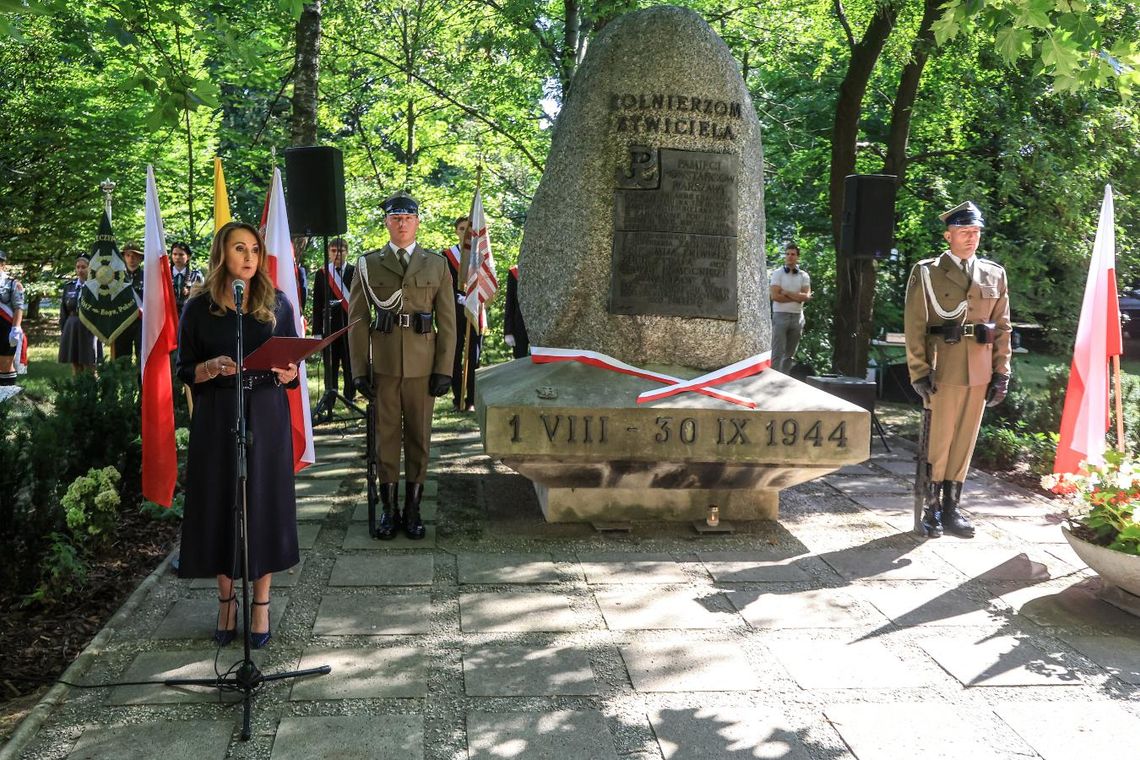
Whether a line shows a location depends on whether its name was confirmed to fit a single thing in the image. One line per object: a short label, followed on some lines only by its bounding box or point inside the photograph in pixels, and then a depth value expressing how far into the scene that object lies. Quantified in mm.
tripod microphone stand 3773
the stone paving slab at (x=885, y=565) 5602
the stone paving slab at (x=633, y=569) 5441
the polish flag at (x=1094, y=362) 6043
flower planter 4902
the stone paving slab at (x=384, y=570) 5352
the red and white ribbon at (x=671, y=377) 6340
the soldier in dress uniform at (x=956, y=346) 6371
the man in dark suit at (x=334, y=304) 11219
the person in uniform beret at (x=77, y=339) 13539
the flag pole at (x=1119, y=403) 5562
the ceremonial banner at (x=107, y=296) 9258
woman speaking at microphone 4301
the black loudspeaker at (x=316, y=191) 9125
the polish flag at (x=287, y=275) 5969
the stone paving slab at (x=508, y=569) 5398
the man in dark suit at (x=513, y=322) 11664
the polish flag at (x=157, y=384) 5215
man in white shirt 12648
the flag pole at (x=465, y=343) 10891
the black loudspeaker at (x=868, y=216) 10234
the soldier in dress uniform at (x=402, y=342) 6117
